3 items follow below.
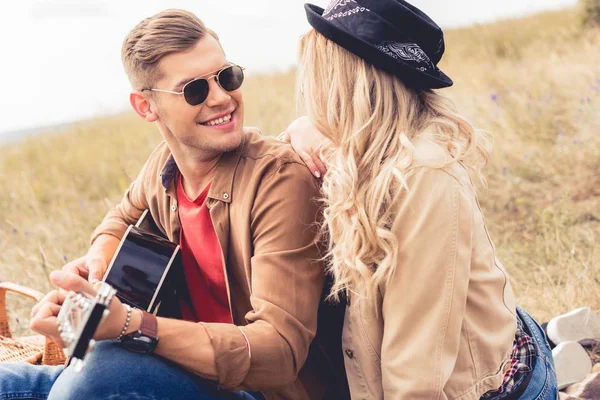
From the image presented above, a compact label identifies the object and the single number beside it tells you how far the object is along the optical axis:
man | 1.93
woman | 1.92
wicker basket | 2.72
